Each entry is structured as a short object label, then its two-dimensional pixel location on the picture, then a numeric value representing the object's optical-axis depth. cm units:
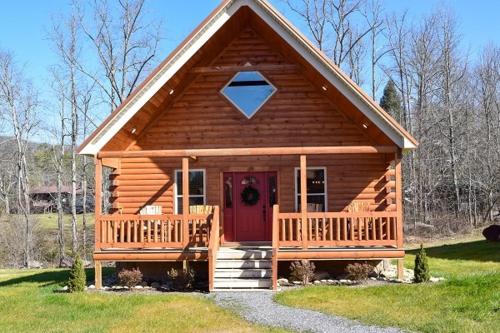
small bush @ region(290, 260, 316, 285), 1327
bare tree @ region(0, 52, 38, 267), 3484
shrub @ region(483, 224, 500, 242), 2416
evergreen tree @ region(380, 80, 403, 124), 4688
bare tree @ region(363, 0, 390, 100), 4075
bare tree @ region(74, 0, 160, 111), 3578
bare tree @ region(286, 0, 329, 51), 3684
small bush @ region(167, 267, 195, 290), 1316
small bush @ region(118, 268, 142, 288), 1310
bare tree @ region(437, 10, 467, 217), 3834
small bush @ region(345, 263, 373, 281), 1324
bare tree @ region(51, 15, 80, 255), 3591
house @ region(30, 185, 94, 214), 5030
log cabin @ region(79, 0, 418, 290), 1377
